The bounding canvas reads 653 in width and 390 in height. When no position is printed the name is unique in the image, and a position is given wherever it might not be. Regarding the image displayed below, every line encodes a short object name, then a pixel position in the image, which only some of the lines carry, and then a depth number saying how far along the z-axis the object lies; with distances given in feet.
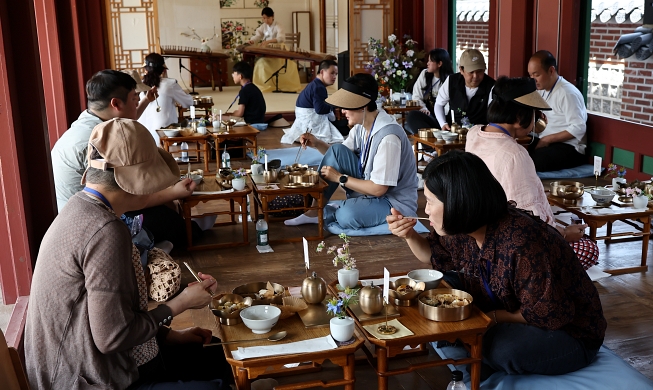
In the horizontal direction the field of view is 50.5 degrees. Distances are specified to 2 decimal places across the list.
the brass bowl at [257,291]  8.40
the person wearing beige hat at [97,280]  6.28
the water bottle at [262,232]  14.99
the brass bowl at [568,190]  13.65
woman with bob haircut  7.51
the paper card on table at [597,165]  14.83
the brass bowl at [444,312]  7.75
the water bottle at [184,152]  24.52
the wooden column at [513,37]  23.48
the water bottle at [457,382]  7.50
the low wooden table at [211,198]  14.57
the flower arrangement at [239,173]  15.19
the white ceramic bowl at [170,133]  21.25
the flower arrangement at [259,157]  16.56
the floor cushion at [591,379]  8.23
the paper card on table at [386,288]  8.23
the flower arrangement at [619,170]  14.51
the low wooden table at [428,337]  7.52
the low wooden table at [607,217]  12.98
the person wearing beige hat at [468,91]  21.83
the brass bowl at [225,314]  7.80
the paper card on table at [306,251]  9.21
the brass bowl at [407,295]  8.32
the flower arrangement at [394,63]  30.07
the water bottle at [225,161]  17.07
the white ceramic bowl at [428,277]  8.74
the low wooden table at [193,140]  21.20
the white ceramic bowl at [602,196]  13.43
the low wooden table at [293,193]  14.88
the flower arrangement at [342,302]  7.61
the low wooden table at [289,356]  7.04
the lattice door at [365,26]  32.91
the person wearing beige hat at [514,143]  11.12
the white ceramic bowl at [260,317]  7.53
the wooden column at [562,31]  21.95
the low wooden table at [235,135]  21.85
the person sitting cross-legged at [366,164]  13.89
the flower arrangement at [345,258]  8.88
